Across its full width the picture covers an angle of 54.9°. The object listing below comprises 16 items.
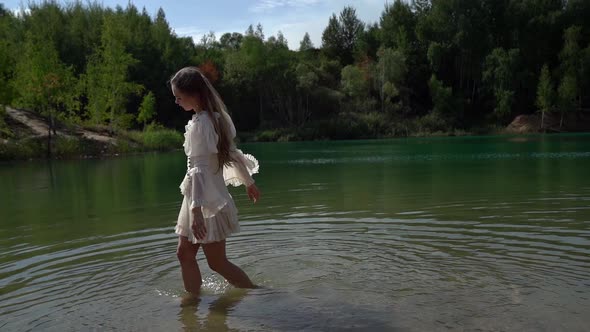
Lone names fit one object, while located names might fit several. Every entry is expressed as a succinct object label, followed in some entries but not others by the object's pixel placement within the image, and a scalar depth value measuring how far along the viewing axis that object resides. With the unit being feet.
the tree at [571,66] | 185.37
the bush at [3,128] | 101.81
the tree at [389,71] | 202.08
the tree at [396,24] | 220.43
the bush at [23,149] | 97.47
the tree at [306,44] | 248.93
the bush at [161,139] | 127.34
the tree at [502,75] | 193.36
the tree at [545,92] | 187.01
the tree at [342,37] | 243.19
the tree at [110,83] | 130.21
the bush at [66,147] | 106.32
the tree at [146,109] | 139.95
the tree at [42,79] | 107.96
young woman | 14.71
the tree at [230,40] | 278.83
